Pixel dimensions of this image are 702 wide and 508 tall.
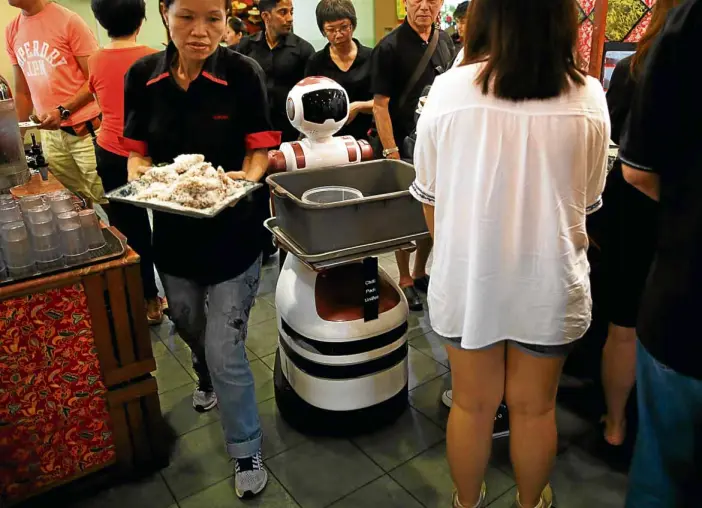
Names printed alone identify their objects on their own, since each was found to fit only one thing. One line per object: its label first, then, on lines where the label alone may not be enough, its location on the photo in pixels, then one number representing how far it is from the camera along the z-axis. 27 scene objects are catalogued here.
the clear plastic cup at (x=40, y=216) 1.71
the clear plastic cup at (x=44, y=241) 1.70
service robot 2.04
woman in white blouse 1.27
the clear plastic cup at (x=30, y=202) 1.80
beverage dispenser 2.21
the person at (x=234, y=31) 4.64
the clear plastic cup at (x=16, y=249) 1.65
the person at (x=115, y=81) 2.62
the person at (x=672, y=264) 1.02
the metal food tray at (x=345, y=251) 1.82
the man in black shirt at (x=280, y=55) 3.43
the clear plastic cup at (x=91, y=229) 1.79
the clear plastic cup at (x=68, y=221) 1.74
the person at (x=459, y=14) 3.90
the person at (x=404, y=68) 2.91
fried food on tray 1.61
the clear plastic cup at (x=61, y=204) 1.81
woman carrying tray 1.77
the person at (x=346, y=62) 3.17
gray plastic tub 1.79
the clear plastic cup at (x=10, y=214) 1.72
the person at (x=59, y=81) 2.88
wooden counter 1.68
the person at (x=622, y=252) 1.78
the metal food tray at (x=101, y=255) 1.64
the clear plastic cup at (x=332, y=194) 2.04
